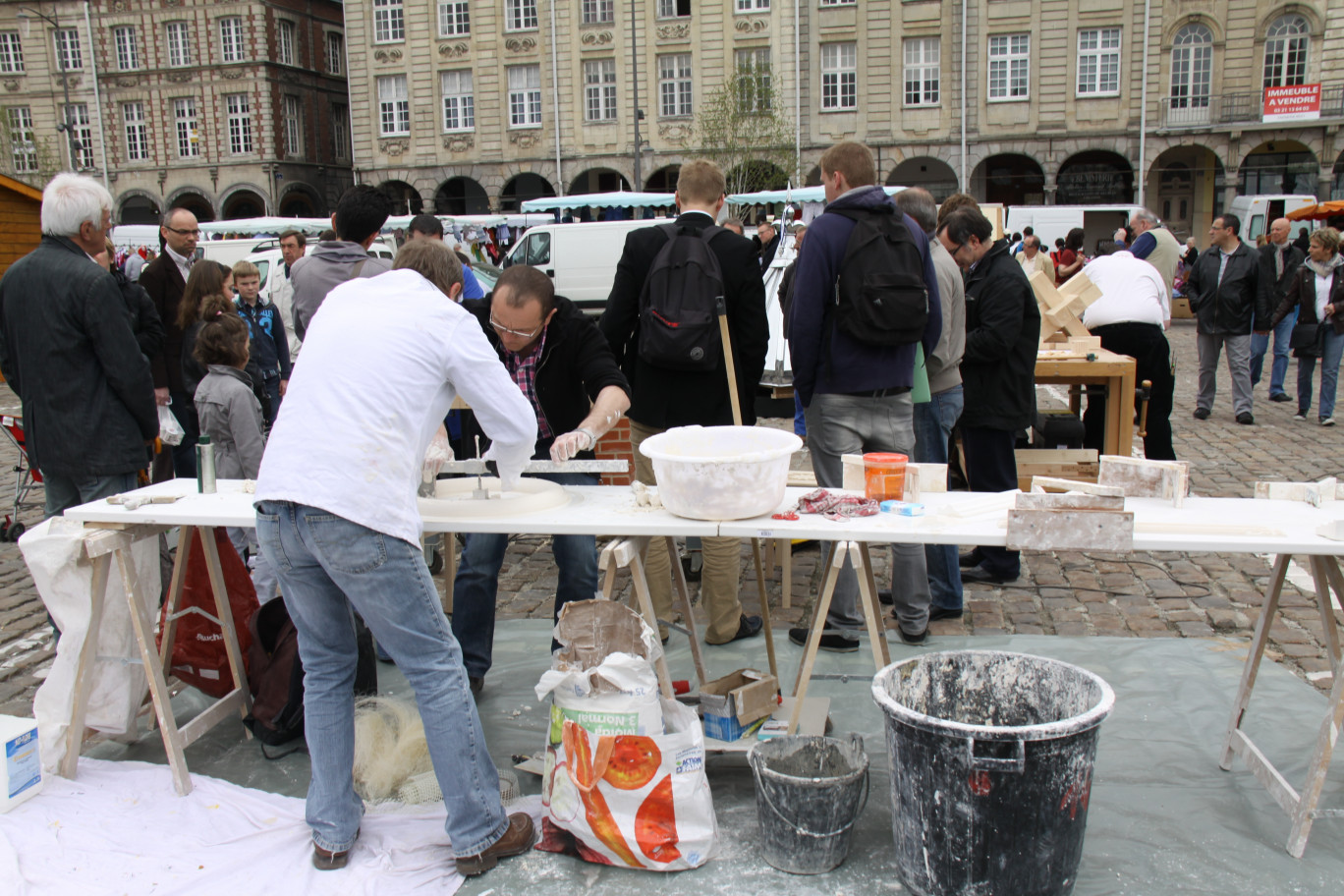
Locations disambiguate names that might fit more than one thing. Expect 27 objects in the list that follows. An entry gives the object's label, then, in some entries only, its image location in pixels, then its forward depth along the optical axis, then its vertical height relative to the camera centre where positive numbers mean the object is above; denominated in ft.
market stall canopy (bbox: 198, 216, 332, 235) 82.48 +4.35
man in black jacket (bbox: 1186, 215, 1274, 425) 30.19 -1.62
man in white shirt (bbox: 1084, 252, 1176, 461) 21.99 -1.63
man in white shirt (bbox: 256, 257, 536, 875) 8.34 -2.00
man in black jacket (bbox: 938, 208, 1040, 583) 15.92 -1.46
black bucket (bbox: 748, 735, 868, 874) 8.78 -4.85
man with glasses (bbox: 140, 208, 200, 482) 19.08 -0.39
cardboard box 10.58 -4.68
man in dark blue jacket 12.78 -1.37
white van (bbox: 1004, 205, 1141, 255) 77.97 +2.84
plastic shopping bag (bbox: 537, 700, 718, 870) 8.77 -4.65
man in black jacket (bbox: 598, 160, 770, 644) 13.85 -1.22
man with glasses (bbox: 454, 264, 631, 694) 11.68 -1.51
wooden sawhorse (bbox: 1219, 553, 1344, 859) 8.87 -4.56
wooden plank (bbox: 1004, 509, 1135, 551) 8.96 -2.45
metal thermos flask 11.58 -2.17
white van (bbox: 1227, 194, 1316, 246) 78.87 +3.26
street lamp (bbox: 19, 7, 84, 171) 118.93 +20.87
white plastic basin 9.36 -2.02
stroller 19.65 -4.44
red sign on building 94.17 +13.79
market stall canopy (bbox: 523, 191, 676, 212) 80.07 +5.44
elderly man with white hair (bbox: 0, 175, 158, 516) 12.57 -0.91
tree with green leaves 100.63 +13.24
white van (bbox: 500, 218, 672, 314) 58.08 +0.71
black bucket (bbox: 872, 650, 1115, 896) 7.80 -4.28
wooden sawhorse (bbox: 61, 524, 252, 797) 10.59 -4.01
